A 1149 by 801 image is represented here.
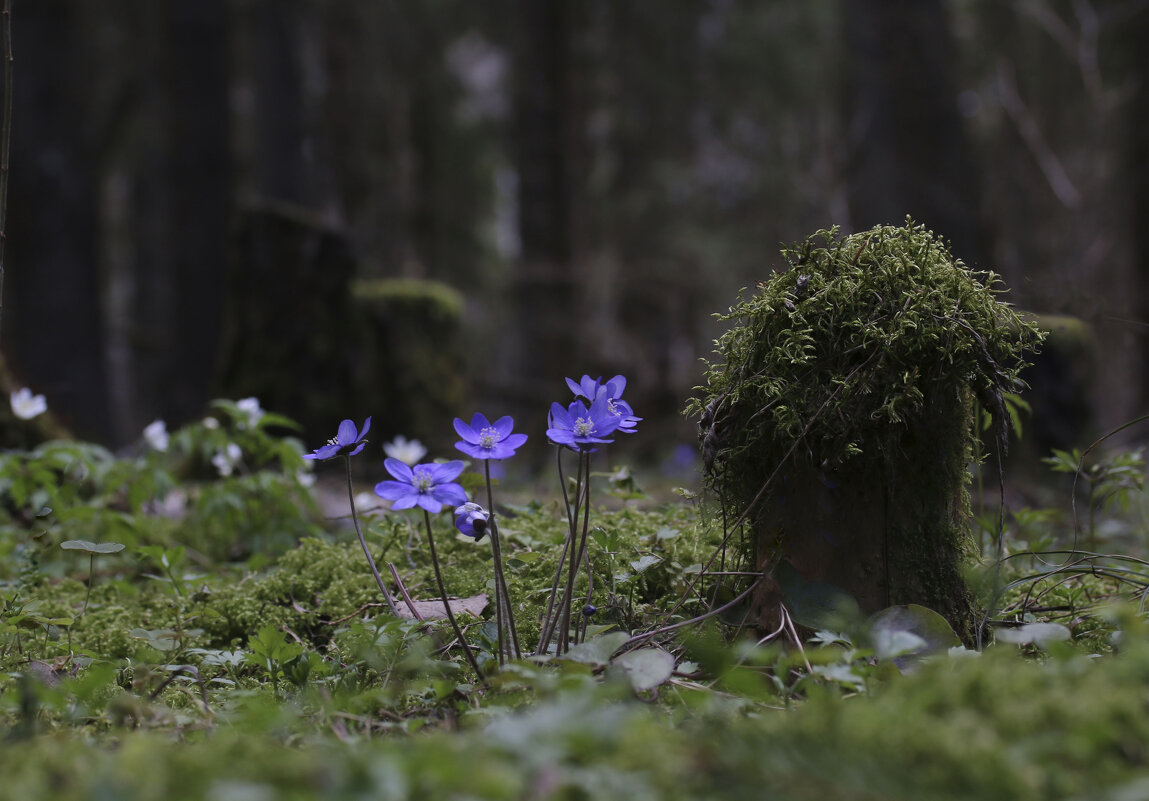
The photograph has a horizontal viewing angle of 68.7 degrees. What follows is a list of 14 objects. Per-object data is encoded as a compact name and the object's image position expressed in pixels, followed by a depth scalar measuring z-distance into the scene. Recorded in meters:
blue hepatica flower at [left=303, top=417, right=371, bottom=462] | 1.65
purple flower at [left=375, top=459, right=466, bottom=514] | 1.54
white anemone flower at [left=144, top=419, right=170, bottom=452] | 3.74
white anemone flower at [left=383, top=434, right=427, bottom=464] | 3.19
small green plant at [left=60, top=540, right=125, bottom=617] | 2.09
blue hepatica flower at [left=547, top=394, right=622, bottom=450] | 1.58
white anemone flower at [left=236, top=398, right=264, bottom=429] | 3.46
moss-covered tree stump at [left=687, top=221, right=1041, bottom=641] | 1.92
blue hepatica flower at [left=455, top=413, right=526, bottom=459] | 1.56
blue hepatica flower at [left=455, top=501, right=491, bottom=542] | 1.84
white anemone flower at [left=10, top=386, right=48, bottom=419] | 3.68
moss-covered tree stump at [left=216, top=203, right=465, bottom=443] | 6.47
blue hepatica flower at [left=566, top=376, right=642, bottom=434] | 1.73
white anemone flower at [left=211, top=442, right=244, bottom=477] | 3.44
